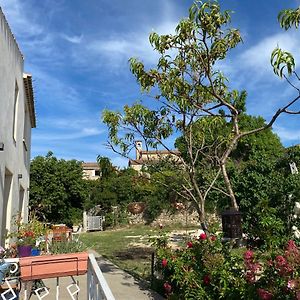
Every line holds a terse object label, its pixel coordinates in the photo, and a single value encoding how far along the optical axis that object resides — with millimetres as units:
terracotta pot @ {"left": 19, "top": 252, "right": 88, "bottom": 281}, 3418
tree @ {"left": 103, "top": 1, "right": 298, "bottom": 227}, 5208
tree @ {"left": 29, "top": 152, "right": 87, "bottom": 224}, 23308
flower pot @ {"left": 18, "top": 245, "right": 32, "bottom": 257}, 5404
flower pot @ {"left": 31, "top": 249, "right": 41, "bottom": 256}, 5580
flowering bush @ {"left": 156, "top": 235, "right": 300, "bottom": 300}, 3184
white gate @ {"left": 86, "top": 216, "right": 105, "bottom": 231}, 22215
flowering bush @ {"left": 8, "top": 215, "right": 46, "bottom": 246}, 5740
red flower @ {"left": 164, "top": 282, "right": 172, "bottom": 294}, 4866
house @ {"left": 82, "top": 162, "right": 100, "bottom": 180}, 52288
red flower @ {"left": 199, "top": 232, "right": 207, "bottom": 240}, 4946
